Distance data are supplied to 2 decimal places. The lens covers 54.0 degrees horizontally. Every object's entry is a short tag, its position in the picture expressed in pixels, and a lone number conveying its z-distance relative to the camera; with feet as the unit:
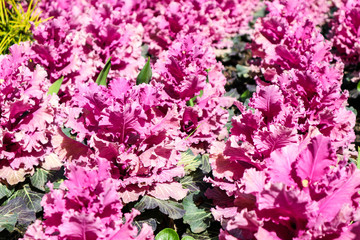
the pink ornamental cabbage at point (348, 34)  12.97
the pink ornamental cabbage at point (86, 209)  4.79
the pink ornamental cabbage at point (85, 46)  9.72
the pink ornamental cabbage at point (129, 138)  6.30
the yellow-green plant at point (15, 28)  10.74
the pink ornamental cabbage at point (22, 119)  7.00
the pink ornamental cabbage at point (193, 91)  8.10
